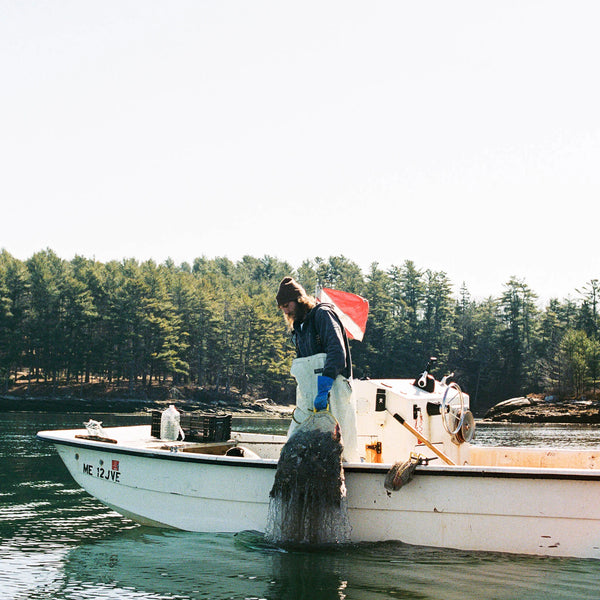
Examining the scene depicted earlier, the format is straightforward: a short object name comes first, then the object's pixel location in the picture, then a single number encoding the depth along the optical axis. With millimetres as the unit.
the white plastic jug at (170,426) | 10875
